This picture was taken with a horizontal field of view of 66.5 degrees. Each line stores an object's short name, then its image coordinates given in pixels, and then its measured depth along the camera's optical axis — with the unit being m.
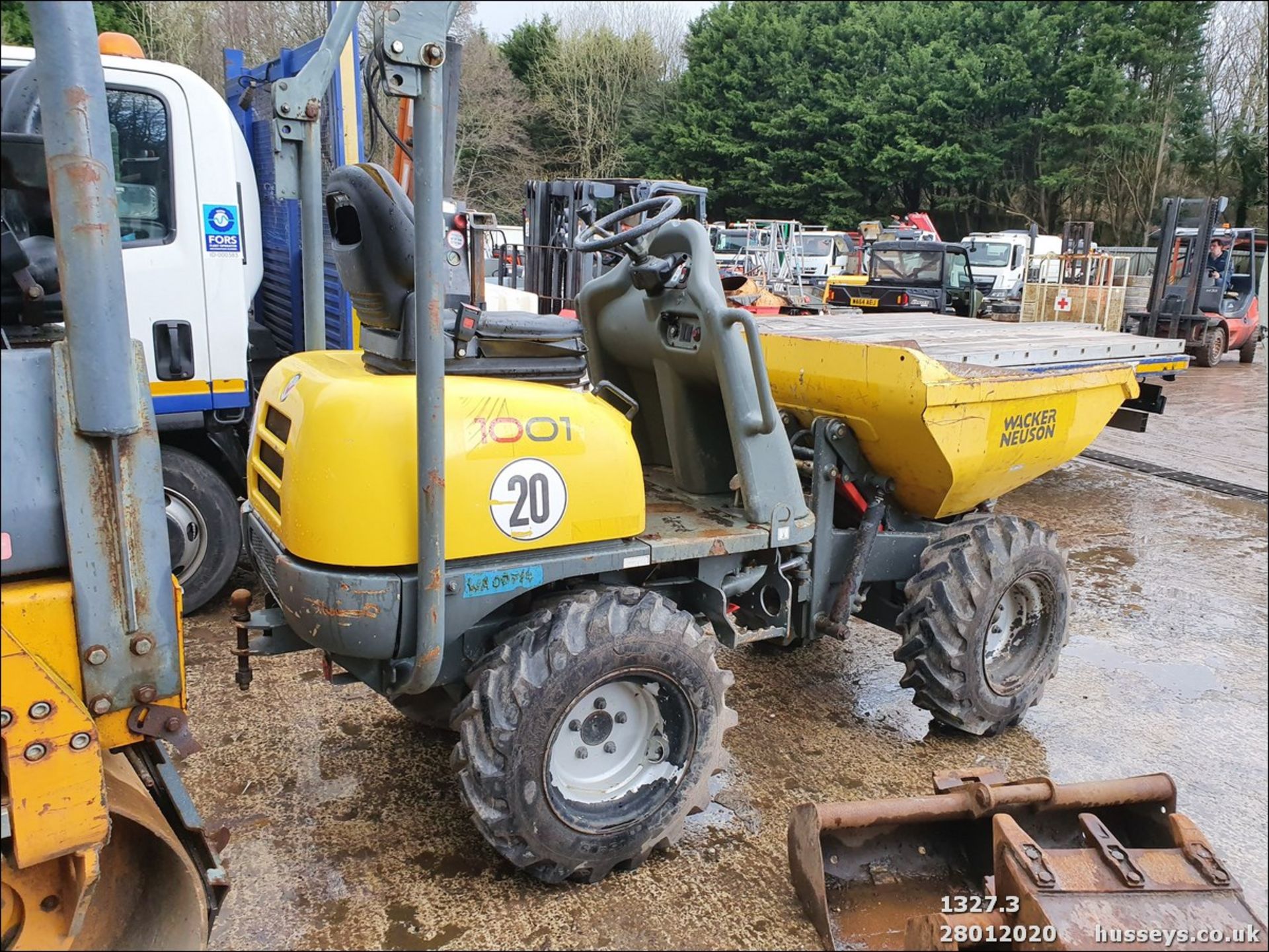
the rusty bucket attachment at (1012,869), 2.43
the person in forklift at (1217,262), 16.75
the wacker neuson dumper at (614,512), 2.53
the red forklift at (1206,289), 15.92
